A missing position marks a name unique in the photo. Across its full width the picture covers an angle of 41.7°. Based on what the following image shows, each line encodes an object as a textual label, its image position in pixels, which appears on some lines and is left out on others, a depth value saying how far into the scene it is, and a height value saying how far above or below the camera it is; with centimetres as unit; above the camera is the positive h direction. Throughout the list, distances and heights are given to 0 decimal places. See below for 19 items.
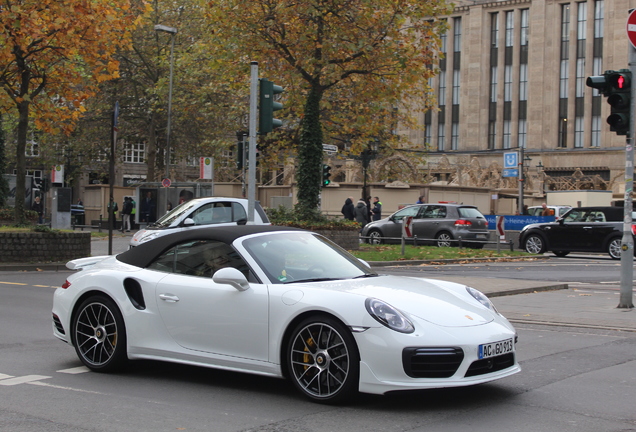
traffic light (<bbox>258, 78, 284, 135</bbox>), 1415 +169
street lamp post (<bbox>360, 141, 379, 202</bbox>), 3654 +217
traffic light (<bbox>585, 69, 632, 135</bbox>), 1200 +170
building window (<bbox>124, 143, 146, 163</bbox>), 7956 +455
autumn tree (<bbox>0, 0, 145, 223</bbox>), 1902 +369
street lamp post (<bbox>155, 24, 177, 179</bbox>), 3950 +668
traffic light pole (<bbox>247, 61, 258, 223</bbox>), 1385 +97
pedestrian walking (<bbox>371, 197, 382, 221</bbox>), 3500 -17
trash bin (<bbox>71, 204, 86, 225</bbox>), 5062 -84
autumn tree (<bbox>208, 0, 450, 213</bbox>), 2472 +489
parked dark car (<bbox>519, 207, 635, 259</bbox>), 2584 -67
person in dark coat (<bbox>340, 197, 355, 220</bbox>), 3306 -11
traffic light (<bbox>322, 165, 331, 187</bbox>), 3303 +126
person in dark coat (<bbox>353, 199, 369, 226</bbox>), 3244 -25
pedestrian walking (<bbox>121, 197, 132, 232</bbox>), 4394 -56
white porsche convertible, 581 -86
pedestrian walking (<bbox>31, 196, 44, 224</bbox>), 4425 -31
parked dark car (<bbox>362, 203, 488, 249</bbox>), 2891 -60
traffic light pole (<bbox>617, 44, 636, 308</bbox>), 1198 -13
